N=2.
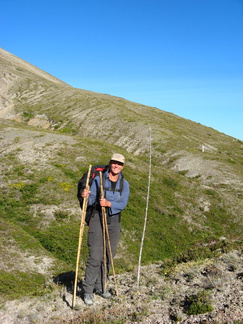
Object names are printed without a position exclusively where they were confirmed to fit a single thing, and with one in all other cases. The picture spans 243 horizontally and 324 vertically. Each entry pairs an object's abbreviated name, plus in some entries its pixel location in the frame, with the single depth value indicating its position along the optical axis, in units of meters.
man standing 8.91
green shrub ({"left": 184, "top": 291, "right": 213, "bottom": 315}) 8.20
